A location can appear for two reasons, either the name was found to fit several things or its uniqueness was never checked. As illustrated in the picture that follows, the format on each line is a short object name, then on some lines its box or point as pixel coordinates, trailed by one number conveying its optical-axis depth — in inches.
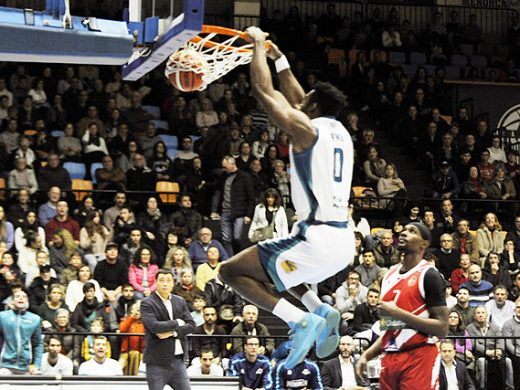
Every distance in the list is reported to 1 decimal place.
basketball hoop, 353.4
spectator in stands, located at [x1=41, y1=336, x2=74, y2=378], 549.0
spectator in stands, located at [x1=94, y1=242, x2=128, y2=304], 622.8
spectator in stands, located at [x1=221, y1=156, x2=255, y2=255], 693.9
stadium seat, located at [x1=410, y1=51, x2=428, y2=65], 1001.5
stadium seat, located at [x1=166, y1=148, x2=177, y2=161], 773.3
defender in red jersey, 339.0
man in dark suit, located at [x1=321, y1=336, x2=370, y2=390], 561.1
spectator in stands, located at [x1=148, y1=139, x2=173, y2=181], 738.8
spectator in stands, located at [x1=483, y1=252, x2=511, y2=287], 697.6
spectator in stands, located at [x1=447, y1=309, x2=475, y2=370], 614.9
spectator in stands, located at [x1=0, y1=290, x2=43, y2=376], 532.4
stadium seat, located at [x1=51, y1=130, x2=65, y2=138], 746.8
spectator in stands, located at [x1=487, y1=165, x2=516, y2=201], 812.6
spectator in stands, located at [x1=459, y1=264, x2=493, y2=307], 666.8
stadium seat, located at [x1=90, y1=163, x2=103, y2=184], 733.9
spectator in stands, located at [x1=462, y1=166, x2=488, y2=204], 808.9
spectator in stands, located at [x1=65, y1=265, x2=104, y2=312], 603.8
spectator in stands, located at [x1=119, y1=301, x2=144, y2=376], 578.6
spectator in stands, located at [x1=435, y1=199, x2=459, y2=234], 758.5
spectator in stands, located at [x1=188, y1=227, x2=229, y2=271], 667.4
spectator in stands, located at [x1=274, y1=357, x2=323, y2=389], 540.1
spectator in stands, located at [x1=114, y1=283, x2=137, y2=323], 601.6
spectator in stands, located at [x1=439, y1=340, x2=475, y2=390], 574.9
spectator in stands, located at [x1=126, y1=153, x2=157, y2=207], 727.7
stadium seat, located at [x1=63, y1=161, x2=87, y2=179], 734.5
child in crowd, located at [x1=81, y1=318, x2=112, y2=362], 569.6
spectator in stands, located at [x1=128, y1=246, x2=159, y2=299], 629.6
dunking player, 300.0
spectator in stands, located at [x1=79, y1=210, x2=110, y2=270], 657.0
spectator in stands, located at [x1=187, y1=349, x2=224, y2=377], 564.4
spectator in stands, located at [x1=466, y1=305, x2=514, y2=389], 612.7
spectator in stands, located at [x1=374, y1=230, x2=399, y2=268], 690.2
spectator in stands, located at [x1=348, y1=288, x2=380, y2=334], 613.0
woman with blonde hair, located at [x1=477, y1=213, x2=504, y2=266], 740.6
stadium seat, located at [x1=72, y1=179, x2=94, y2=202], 716.7
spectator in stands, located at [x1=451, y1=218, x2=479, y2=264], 737.0
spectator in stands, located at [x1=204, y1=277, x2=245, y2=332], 622.8
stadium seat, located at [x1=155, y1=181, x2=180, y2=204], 736.3
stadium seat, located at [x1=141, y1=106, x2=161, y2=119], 837.0
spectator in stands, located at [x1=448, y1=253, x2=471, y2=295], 689.2
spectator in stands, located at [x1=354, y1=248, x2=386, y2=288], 664.4
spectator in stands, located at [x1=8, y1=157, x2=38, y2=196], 692.1
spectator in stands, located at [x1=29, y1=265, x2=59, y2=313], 598.9
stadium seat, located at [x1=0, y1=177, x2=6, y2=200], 688.5
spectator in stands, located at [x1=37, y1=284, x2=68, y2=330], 585.3
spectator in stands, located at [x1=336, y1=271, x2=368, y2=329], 634.2
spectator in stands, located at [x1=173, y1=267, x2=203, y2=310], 617.6
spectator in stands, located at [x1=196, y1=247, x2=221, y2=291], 641.0
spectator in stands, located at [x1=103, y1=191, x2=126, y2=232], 685.3
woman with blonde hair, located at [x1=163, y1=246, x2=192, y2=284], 641.7
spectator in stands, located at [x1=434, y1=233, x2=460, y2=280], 708.7
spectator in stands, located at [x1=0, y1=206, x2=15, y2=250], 639.8
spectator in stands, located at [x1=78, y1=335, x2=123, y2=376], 549.6
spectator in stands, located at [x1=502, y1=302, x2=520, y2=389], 619.2
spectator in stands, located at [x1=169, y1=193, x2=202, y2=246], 692.7
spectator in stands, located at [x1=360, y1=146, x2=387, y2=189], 792.9
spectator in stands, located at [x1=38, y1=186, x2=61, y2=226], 668.7
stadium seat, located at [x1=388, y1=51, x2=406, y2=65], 992.9
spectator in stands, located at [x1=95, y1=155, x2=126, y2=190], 721.0
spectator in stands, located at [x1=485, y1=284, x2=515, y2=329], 652.1
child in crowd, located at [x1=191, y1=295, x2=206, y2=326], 608.4
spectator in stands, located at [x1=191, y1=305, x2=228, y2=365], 590.2
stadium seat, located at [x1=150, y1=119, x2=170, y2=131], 821.1
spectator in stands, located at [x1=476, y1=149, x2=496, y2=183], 824.9
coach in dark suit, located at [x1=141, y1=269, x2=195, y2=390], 460.8
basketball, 353.7
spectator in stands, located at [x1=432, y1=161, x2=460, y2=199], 808.3
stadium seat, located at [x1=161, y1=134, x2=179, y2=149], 791.7
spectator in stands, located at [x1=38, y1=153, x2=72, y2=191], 698.8
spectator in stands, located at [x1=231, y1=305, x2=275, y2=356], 593.0
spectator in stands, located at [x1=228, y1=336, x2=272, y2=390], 542.3
